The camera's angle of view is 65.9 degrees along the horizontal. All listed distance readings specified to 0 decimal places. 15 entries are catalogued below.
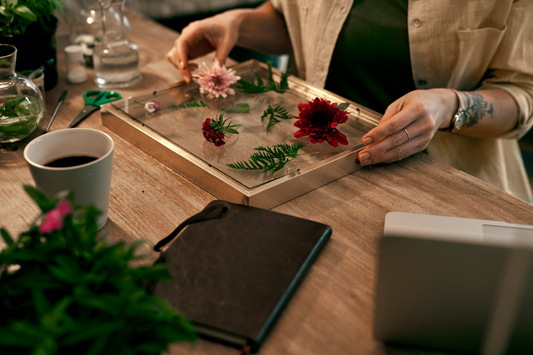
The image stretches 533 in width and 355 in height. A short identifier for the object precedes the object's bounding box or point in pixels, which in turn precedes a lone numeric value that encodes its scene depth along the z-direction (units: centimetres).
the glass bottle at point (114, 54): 104
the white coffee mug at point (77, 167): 51
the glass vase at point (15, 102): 76
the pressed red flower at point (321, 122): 75
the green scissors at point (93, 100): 89
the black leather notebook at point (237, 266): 45
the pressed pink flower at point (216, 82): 93
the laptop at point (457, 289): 39
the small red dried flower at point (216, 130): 75
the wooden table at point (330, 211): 46
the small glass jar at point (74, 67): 105
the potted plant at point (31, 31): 87
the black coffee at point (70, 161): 56
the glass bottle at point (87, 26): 118
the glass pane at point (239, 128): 71
